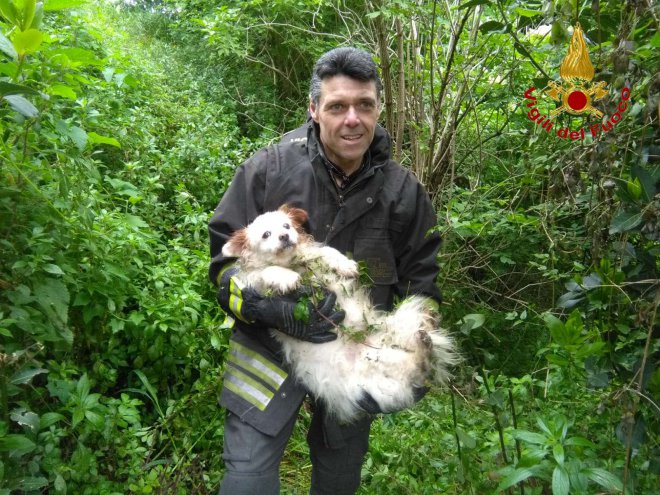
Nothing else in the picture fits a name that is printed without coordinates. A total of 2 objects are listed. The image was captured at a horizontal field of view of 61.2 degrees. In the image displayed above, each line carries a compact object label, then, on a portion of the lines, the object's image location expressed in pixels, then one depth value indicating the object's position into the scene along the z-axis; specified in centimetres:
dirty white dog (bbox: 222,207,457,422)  264
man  265
